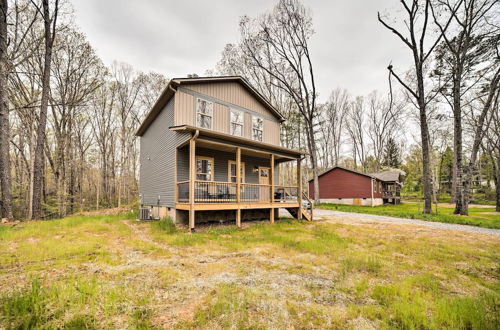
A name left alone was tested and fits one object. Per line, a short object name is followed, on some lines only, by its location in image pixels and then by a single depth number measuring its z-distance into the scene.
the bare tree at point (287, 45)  17.92
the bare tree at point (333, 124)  31.88
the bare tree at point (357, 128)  33.30
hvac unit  10.88
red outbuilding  23.72
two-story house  8.96
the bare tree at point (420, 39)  13.74
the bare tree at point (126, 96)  21.97
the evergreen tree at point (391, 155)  36.28
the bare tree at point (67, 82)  15.54
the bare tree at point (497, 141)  18.09
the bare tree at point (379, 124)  31.77
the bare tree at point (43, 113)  9.97
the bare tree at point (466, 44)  13.43
